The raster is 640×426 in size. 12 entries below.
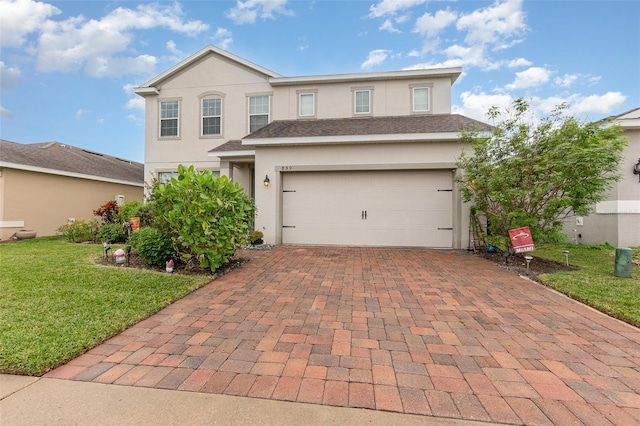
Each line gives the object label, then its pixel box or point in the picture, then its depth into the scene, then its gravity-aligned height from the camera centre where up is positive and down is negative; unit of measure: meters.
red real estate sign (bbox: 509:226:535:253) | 6.14 -0.58
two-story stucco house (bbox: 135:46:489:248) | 8.73 +2.32
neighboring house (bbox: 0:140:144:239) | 10.17 +1.05
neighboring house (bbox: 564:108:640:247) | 8.28 +0.50
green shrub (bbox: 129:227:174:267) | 5.64 -0.75
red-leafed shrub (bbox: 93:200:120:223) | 10.16 -0.10
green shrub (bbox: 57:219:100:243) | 9.65 -0.75
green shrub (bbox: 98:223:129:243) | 9.00 -0.78
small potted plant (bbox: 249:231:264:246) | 8.94 -0.86
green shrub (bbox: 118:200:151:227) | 9.86 -0.12
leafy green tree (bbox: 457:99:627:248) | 5.78 +1.06
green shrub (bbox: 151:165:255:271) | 5.18 -0.06
